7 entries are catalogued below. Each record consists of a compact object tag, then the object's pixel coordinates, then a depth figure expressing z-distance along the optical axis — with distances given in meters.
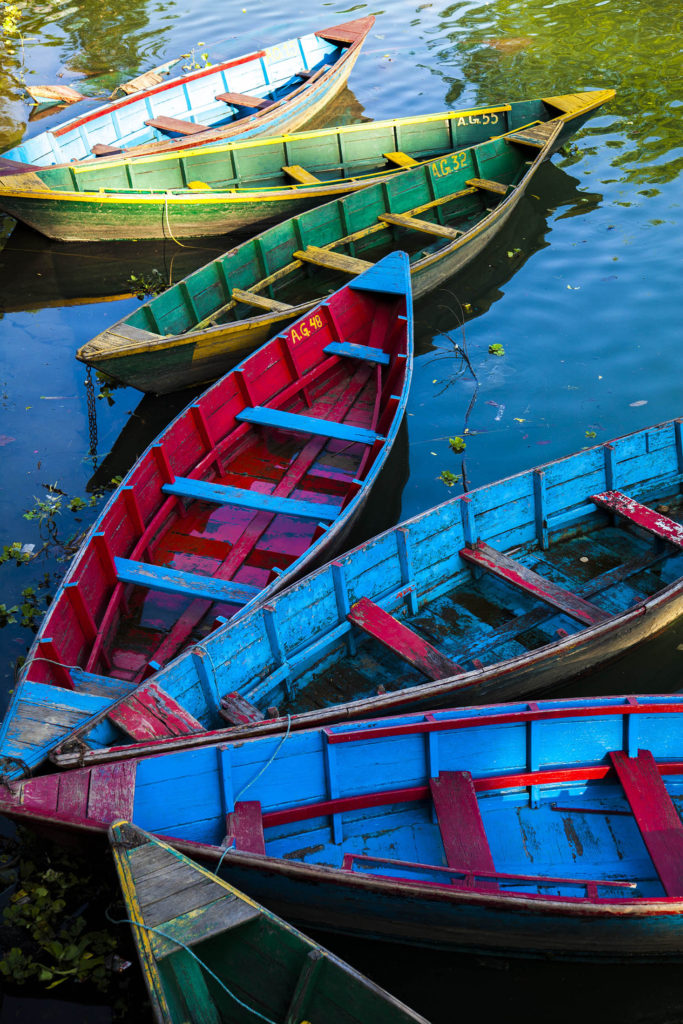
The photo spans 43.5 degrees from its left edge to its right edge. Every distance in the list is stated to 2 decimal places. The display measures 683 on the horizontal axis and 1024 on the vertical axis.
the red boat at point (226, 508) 6.59
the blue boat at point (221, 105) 15.98
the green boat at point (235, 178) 14.13
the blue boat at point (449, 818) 5.22
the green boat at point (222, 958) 4.52
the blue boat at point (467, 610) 6.59
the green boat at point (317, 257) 10.69
